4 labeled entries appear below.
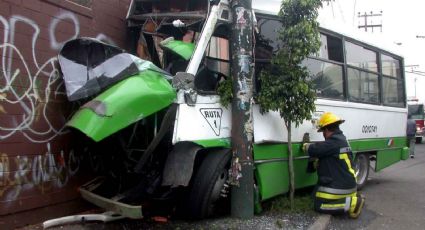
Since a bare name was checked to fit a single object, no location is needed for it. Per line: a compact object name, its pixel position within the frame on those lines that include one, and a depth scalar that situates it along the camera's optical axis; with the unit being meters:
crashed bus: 4.93
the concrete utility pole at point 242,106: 5.74
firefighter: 6.48
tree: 6.07
